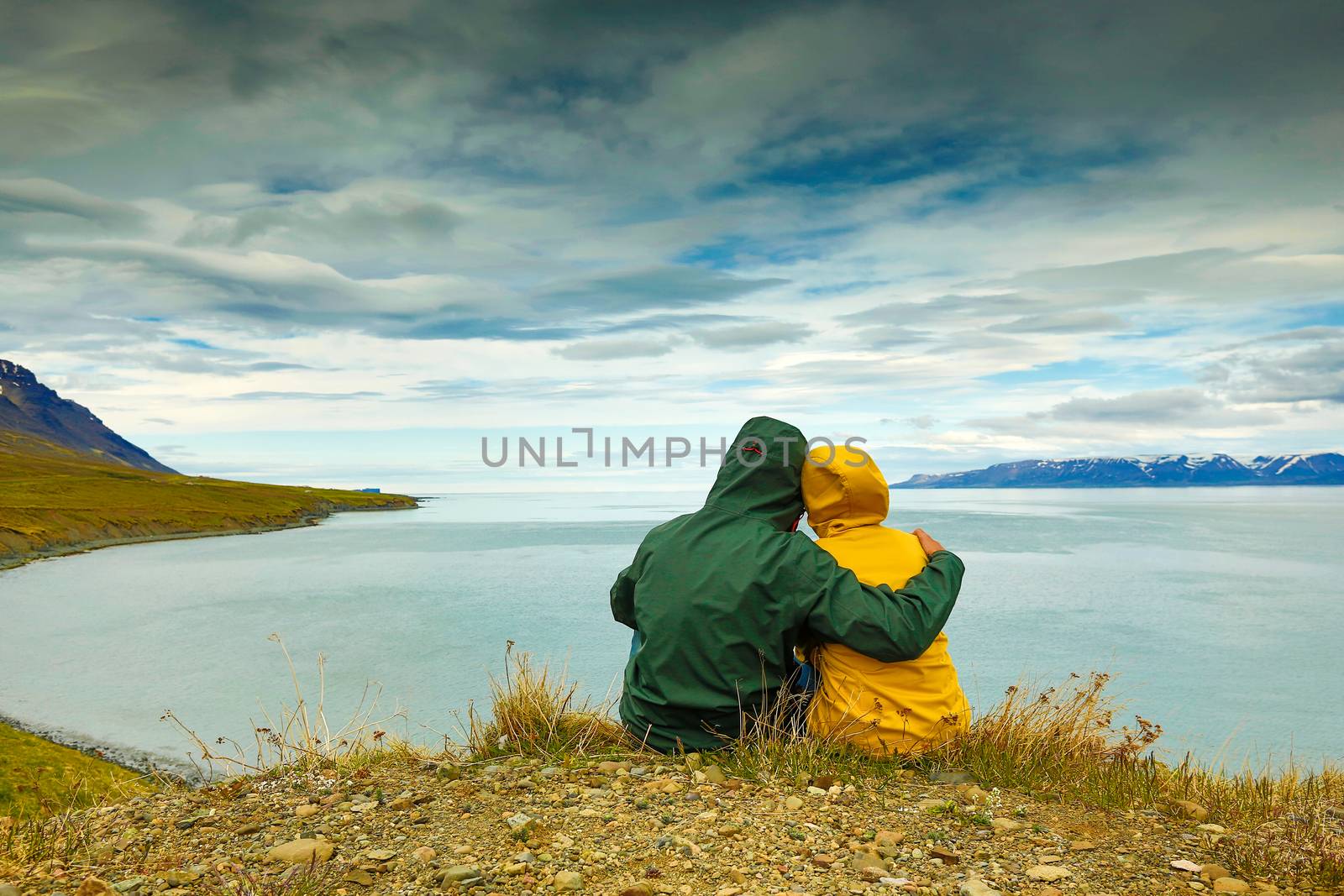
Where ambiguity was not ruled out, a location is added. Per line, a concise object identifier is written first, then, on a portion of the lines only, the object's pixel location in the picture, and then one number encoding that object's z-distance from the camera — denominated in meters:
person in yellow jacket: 4.13
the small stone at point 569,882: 3.19
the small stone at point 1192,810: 3.87
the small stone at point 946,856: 3.37
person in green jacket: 3.90
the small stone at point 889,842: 3.44
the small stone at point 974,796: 3.96
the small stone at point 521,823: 3.73
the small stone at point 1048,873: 3.21
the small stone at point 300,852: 3.49
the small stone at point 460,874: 3.25
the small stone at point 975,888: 3.06
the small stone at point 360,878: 3.29
